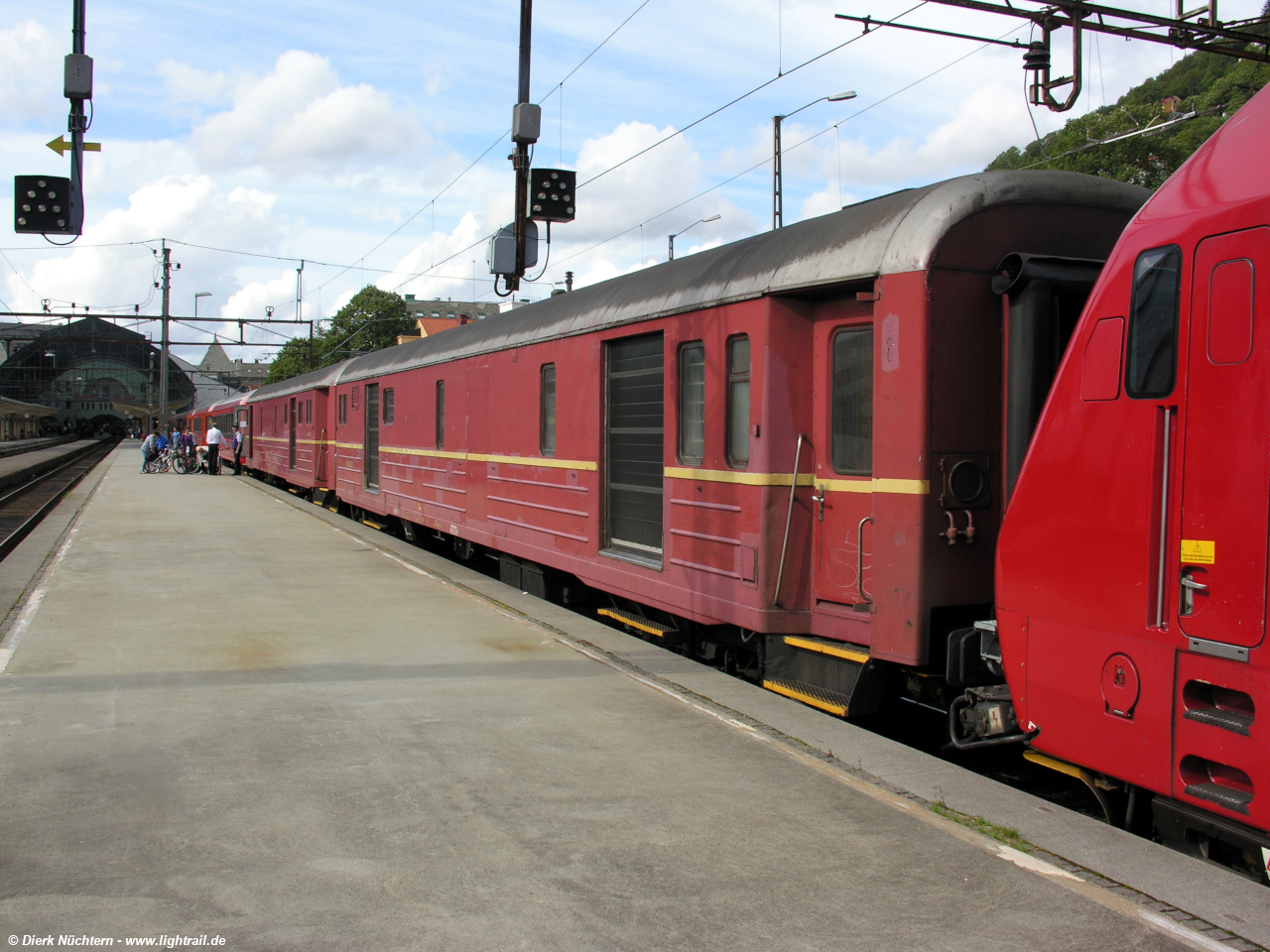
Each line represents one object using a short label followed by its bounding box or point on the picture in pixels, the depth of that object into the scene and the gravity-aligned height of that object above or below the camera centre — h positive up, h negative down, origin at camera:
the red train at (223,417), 40.46 +1.19
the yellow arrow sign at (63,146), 13.84 +3.85
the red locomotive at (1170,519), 3.54 -0.23
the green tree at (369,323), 77.56 +9.09
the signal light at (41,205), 14.28 +3.19
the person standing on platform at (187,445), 35.91 -0.04
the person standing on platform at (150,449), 34.97 -0.19
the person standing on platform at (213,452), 34.84 -0.26
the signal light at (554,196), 14.09 +3.36
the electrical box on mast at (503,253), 14.59 +2.69
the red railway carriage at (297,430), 23.09 +0.38
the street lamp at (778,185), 24.64 +6.14
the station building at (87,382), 115.00 +6.94
